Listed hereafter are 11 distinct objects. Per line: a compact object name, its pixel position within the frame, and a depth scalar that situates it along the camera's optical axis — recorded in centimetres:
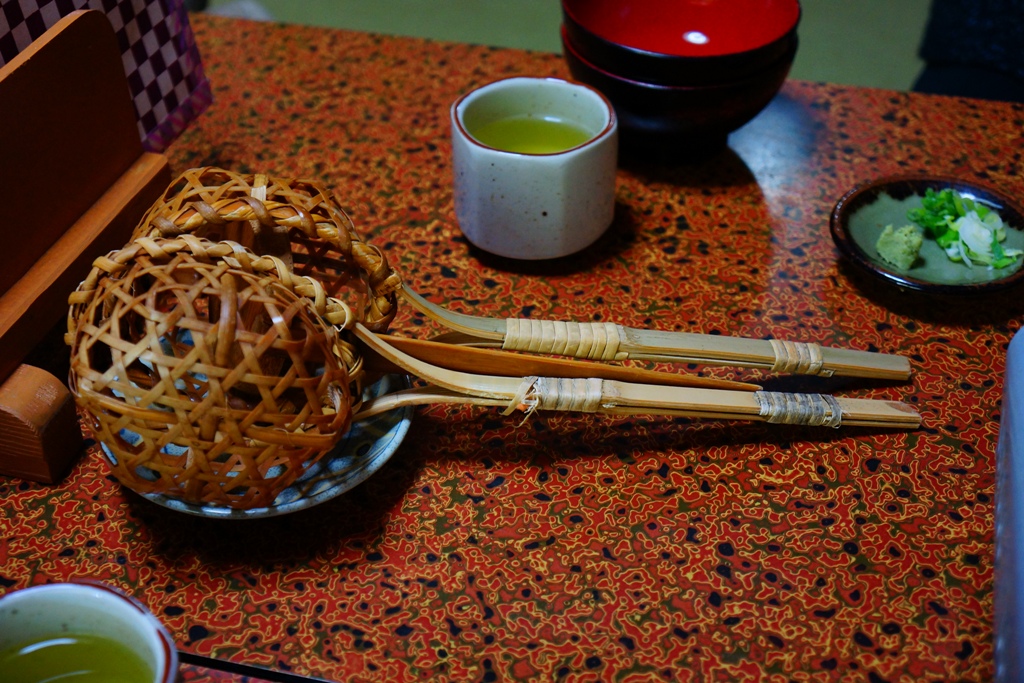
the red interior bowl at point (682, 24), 115
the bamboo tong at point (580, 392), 79
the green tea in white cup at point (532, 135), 107
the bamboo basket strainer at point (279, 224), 76
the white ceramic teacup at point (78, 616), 58
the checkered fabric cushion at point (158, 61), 105
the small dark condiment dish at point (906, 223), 94
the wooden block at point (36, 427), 77
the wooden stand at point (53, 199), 79
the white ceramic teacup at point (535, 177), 95
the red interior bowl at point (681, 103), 108
